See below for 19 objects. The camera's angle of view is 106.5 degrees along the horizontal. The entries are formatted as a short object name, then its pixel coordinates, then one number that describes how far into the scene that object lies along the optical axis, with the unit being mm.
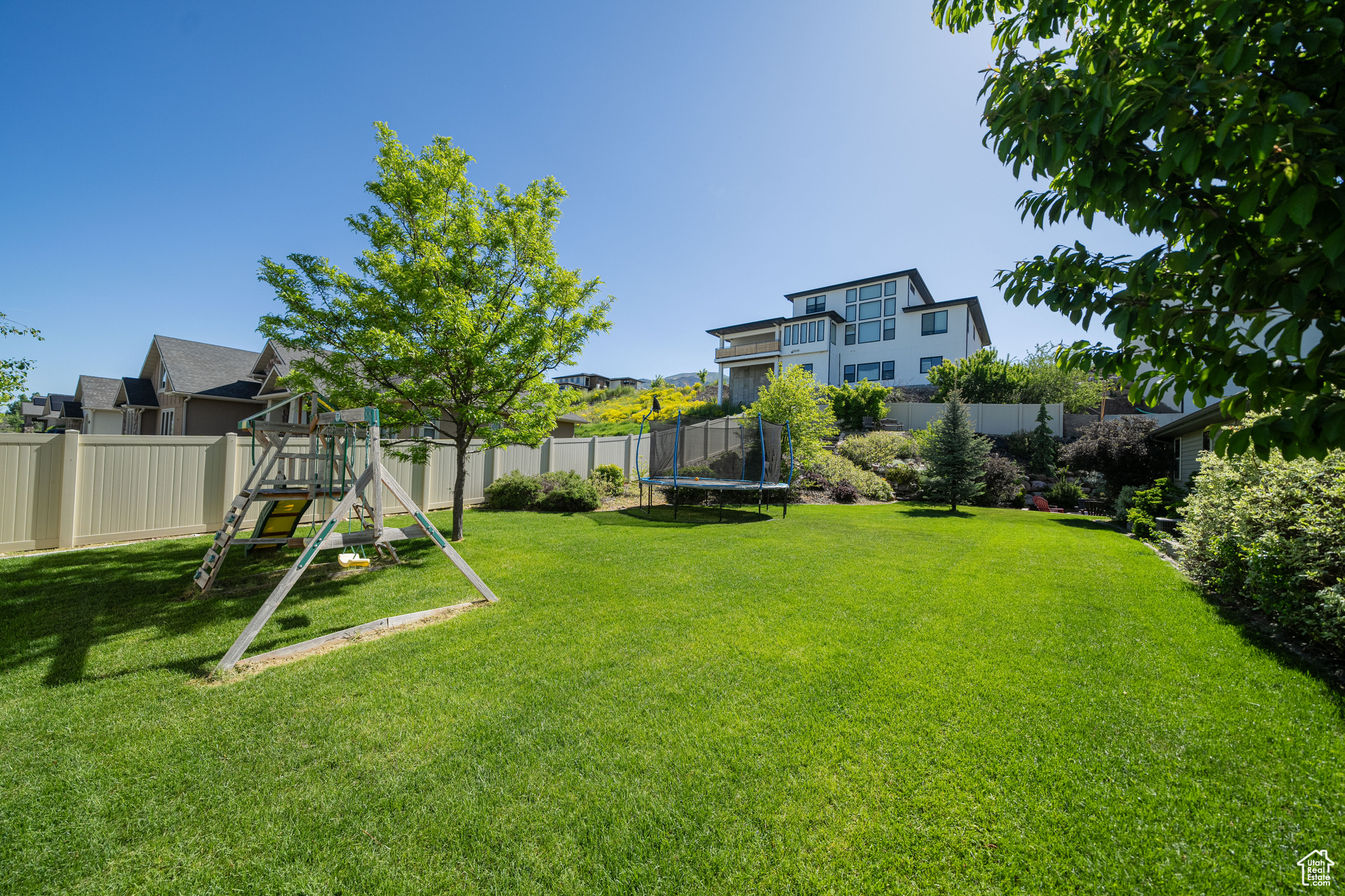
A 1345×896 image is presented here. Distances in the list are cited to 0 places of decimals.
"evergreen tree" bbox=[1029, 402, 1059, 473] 19672
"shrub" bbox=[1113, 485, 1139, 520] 11961
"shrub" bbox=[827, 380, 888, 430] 25859
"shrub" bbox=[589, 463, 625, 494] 15266
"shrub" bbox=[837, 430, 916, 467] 19625
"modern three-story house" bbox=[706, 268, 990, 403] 32781
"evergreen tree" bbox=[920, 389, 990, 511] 15141
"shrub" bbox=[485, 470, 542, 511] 12617
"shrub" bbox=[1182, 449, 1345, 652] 4215
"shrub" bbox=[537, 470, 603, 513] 12594
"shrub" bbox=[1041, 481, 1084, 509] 15930
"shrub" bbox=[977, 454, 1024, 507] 16594
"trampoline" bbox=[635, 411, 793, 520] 14508
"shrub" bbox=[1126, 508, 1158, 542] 9844
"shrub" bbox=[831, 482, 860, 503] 16375
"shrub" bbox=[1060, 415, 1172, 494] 14430
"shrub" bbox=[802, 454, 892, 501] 16938
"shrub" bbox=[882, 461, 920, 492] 17875
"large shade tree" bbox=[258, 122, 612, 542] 7133
